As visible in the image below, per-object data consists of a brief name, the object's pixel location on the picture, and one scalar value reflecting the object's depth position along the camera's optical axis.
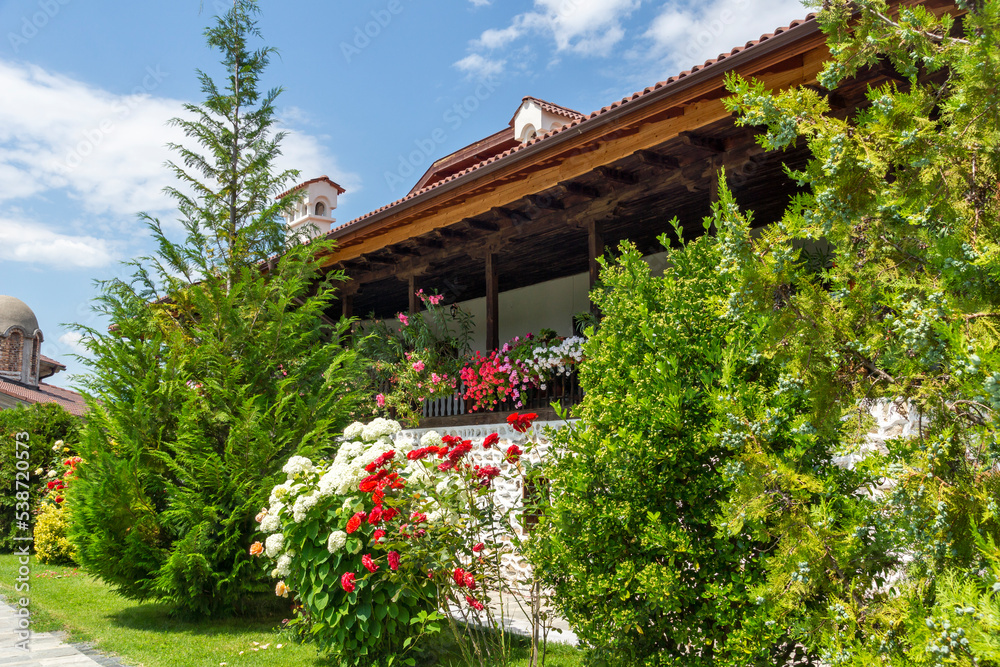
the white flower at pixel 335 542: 4.14
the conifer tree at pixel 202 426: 5.81
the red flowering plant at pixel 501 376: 7.55
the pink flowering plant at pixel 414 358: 8.43
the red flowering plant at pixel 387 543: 3.81
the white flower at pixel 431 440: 4.13
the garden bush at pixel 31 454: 11.45
